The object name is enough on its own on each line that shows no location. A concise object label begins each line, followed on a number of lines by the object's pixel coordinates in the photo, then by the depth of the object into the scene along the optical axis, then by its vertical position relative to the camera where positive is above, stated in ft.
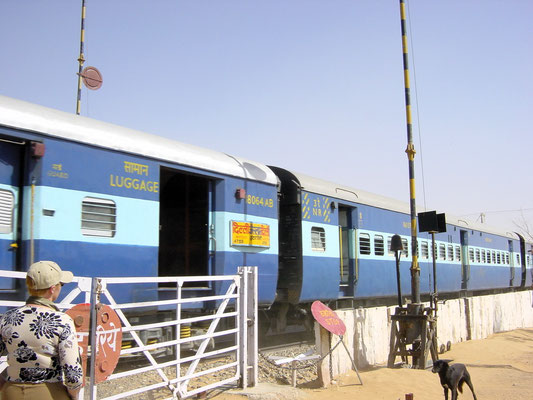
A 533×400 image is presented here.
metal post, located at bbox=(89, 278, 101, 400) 15.30 -1.58
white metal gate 15.78 -2.52
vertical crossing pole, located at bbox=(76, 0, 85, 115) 47.73 +19.08
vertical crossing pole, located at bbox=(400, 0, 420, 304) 33.83 +6.52
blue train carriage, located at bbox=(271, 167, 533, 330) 35.81 +1.85
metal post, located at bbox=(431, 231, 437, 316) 34.27 -1.58
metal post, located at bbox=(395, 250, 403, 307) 32.73 -1.13
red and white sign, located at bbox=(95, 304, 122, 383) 15.65 -1.86
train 20.95 +2.99
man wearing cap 10.25 -1.36
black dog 22.18 -4.07
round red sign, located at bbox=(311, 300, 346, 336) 26.16 -2.20
